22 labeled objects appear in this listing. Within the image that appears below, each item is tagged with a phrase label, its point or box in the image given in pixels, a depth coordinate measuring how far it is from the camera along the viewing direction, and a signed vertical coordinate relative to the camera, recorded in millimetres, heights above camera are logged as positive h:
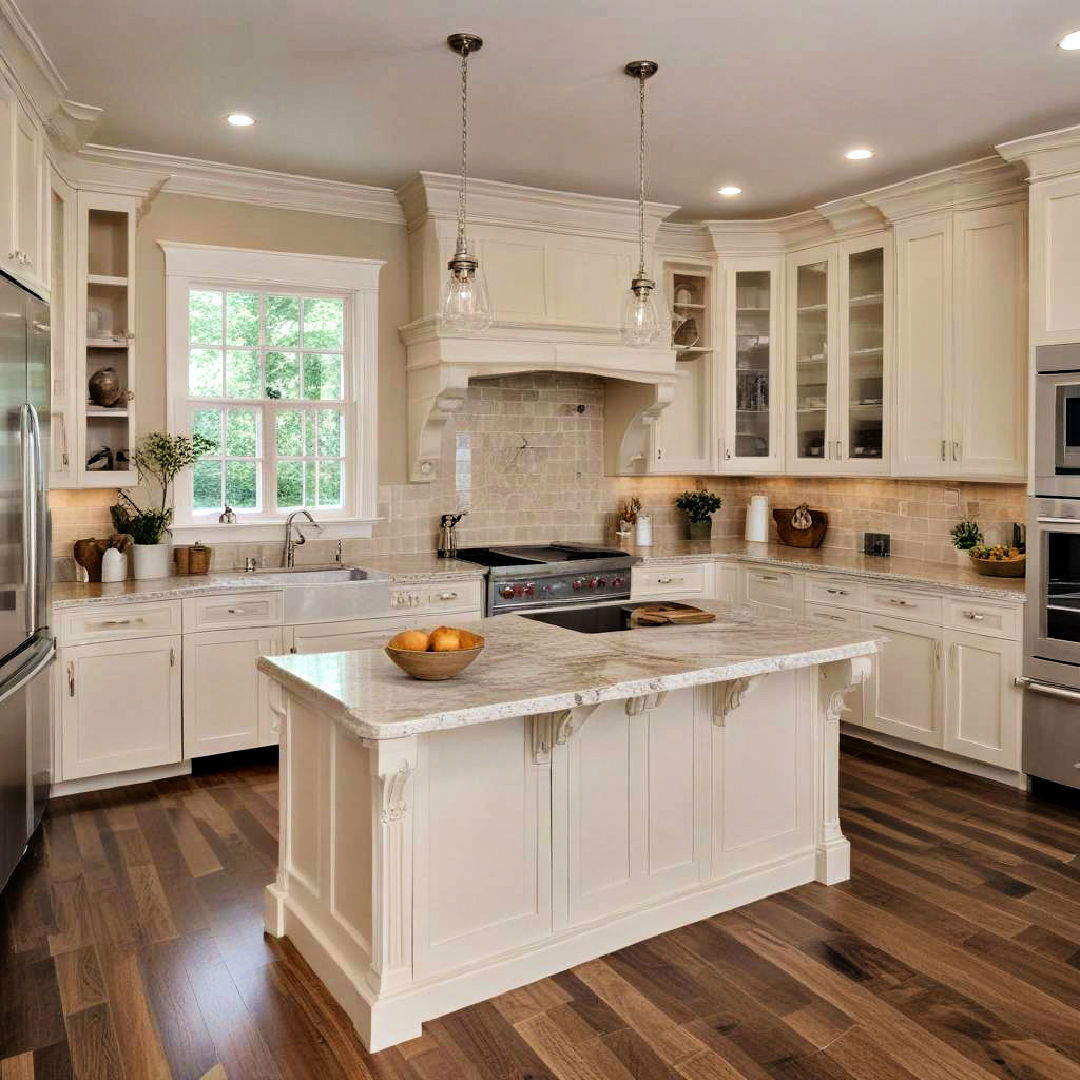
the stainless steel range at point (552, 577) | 5277 -360
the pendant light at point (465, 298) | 2941 +628
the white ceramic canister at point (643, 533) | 6309 -142
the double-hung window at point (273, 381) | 5141 +698
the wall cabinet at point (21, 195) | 3404 +1148
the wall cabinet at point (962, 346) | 4832 +831
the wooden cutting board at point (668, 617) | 3664 -392
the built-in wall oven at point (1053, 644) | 4273 -581
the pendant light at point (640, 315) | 3209 +629
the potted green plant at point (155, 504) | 4859 +34
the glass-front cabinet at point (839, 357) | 5570 +884
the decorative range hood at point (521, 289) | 5238 +1210
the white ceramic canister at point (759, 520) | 6574 -64
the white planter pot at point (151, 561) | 4824 -244
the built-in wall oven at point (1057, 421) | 4301 +388
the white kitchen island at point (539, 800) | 2594 -863
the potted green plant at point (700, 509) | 6547 +9
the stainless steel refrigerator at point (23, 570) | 3277 -208
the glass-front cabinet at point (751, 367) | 6168 +891
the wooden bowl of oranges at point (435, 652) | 2643 -374
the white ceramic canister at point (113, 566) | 4730 -262
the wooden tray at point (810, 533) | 6266 -142
